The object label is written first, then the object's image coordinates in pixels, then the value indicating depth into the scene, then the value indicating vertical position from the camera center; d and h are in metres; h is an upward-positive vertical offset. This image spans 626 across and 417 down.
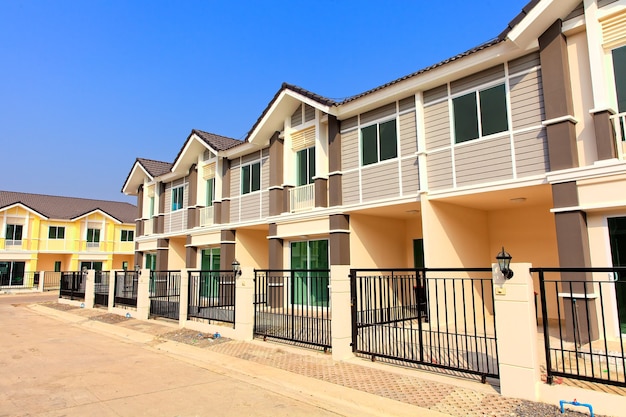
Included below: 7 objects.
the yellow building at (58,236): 35.53 +3.18
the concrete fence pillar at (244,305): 10.58 -0.93
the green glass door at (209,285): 12.59 -0.50
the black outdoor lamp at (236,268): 10.91 -0.01
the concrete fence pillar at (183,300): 12.95 -0.96
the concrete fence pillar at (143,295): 15.05 -0.93
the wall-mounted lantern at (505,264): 5.82 +0.00
